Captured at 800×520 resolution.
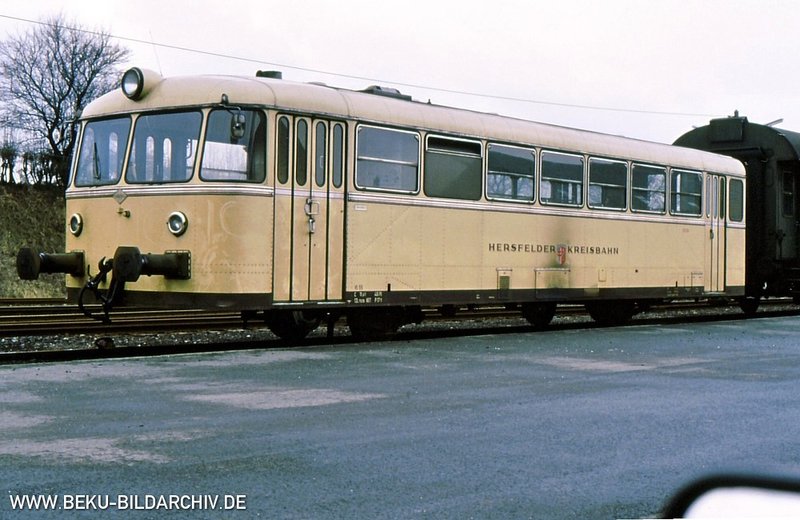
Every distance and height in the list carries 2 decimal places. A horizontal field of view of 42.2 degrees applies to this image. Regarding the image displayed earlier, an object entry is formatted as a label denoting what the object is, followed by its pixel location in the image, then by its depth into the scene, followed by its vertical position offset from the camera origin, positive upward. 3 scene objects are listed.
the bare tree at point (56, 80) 49.00 +10.14
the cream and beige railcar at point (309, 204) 12.09 +1.08
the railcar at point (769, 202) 22.33 +1.97
